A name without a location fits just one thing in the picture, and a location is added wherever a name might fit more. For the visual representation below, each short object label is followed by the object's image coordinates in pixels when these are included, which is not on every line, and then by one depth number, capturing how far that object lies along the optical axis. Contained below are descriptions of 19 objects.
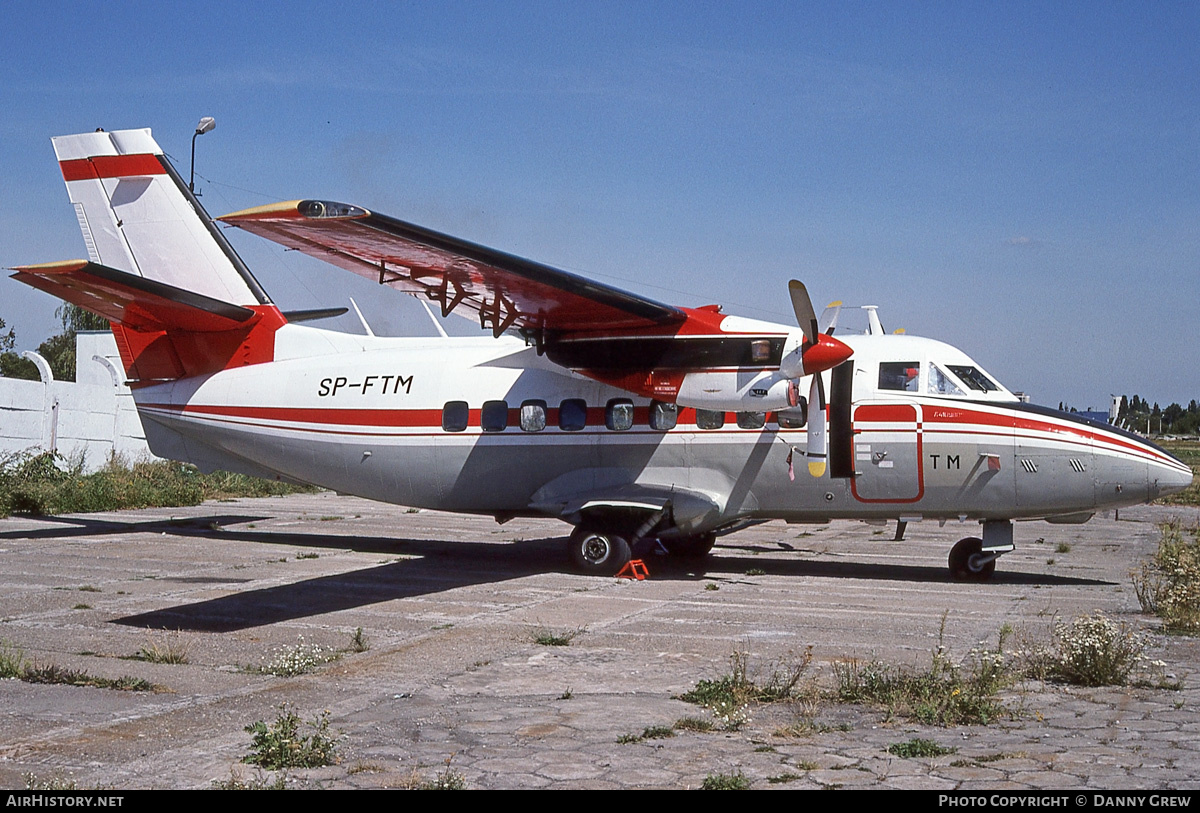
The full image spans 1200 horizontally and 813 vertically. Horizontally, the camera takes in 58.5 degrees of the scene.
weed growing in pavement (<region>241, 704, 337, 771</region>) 6.02
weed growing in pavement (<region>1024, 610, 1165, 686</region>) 8.00
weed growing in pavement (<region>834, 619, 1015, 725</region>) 7.03
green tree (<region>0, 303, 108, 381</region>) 61.65
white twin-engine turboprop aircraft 14.20
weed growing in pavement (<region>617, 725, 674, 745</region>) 6.62
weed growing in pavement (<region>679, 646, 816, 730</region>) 7.35
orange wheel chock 15.43
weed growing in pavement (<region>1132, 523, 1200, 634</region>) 10.76
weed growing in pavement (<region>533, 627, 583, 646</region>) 10.17
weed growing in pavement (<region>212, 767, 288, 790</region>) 5.60
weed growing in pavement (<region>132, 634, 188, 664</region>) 9.29
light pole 26.91
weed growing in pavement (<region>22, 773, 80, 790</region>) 5.57
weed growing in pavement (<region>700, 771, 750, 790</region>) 5.55
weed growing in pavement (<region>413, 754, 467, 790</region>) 5.55
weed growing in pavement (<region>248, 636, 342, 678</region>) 8.84
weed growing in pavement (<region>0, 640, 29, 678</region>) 8.52
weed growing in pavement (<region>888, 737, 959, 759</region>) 6.19
